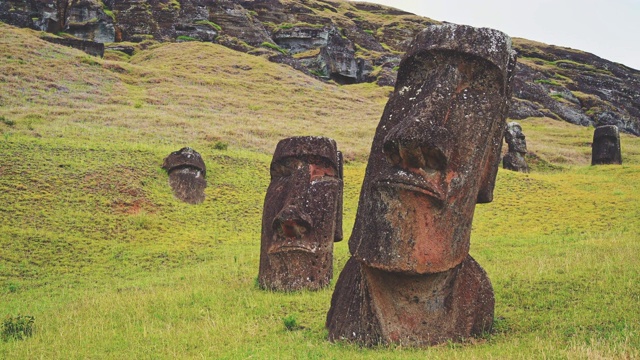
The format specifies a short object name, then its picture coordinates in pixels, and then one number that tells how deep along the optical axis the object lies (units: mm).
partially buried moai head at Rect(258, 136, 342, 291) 11773
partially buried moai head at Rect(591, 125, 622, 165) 32662
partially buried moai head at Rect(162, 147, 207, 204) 24375
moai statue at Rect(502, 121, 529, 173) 33406
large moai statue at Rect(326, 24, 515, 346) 6961
